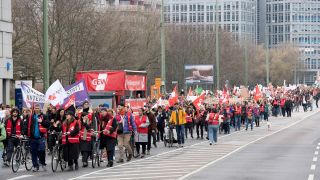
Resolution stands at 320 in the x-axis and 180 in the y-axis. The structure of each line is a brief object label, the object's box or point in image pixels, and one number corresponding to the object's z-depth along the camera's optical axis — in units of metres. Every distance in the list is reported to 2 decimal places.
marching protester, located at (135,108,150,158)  28.03
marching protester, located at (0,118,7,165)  20.95
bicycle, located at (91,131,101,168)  24.22
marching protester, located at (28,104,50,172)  22.56
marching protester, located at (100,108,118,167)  24.28
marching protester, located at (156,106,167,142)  35.22
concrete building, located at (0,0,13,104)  43.50
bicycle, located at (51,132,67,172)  22.62
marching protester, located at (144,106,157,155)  28.77
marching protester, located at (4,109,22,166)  23.16
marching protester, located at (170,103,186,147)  32.59
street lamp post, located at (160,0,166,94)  45.72
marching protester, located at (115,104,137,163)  25.77
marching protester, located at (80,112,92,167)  23.36
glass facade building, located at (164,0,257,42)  171.12
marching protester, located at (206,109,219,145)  33.59
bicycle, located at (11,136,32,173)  22.59
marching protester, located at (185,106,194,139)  38.22
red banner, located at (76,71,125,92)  37.53
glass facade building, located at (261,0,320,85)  192.00
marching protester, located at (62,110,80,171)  22.61
